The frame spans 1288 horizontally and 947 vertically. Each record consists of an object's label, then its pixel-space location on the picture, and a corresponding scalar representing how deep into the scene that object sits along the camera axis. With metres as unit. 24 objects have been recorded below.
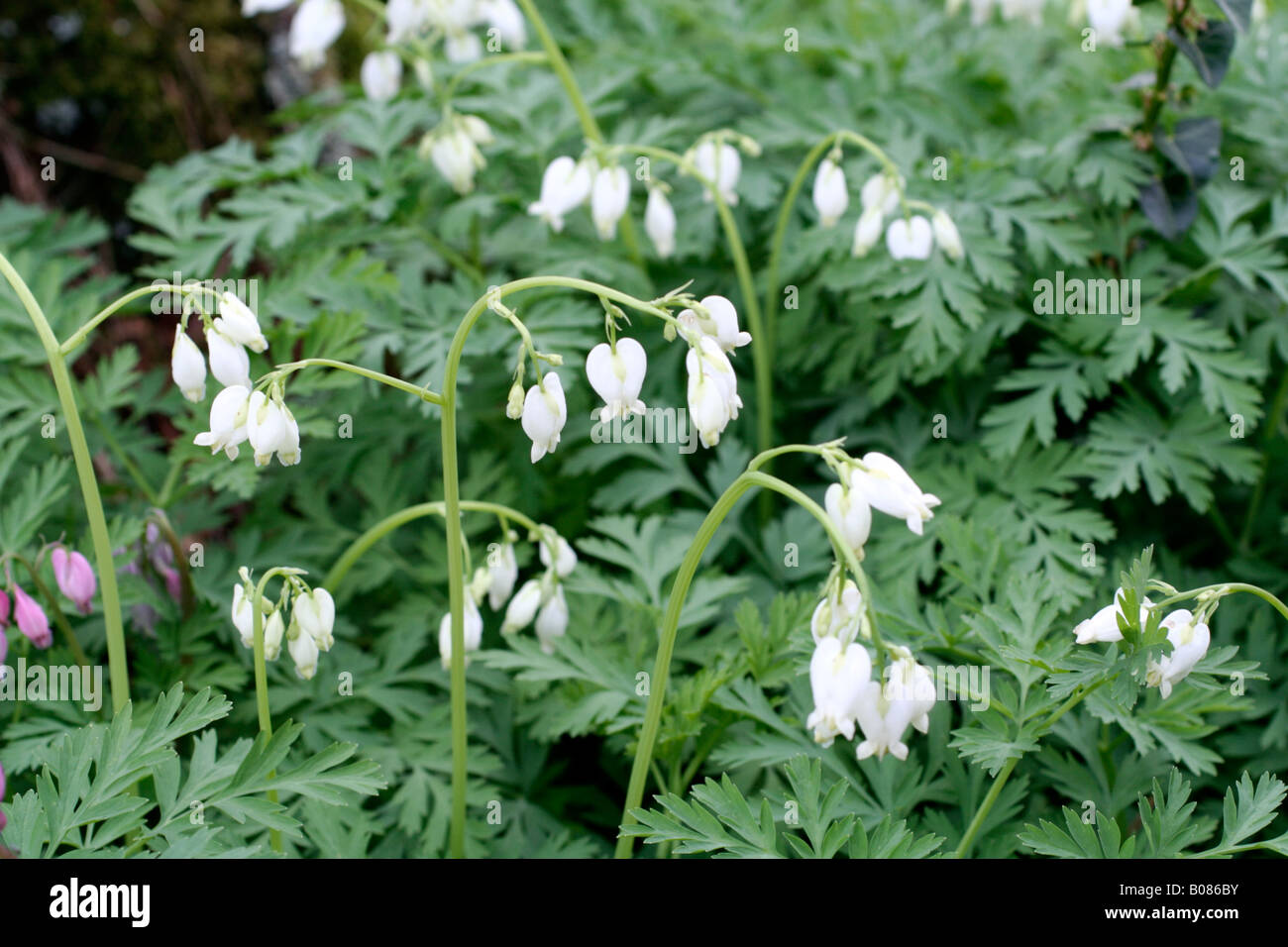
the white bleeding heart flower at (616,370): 0.72
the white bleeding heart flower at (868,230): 0.85
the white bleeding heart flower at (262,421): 0.72
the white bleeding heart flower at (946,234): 0.84
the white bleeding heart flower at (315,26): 0.90
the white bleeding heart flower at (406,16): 0.90
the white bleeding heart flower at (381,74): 0.94
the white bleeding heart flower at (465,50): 0.96
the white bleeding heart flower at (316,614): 0.74
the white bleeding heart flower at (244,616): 0.74
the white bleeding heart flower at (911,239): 0.85
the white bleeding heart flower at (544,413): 0.71
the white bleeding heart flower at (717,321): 0.71
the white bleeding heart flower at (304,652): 0.75
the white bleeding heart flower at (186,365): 0.74
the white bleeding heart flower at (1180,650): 0.72
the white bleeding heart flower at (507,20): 0.93
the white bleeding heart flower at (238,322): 0.73
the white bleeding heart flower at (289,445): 0.72
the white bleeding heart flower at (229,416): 0.72
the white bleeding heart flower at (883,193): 0.84
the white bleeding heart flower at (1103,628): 0.73
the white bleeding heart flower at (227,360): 0.73
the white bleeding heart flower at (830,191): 0.86
